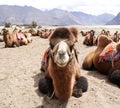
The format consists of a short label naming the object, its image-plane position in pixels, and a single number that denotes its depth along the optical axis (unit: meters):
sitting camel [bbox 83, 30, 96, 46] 7.39
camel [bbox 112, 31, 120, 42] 7.55
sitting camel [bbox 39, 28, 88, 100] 2.03
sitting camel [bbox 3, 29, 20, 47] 7.02
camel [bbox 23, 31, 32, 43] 7.96
